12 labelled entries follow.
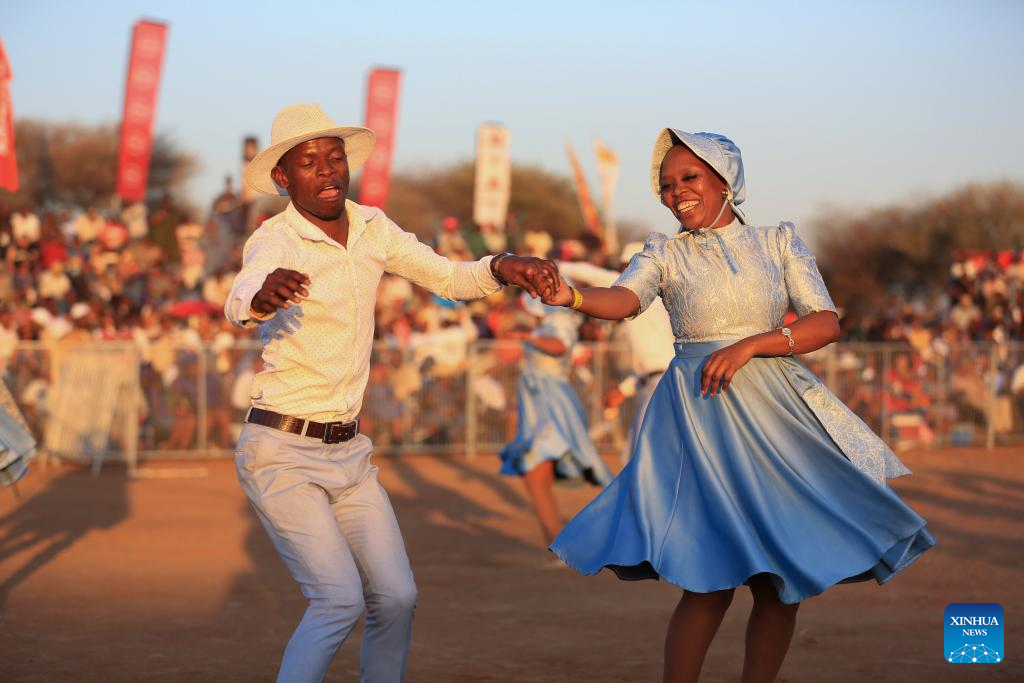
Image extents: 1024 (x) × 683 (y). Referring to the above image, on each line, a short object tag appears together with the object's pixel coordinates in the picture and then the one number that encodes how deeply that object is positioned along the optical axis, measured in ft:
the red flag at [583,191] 139.85
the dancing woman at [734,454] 16.40
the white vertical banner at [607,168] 128.26
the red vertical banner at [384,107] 97.96
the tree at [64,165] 167.22
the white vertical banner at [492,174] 104.22
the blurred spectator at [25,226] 75.46
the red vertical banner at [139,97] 89.45
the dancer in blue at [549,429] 35.47
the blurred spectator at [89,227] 78.59
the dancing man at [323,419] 16.43
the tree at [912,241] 152.66
